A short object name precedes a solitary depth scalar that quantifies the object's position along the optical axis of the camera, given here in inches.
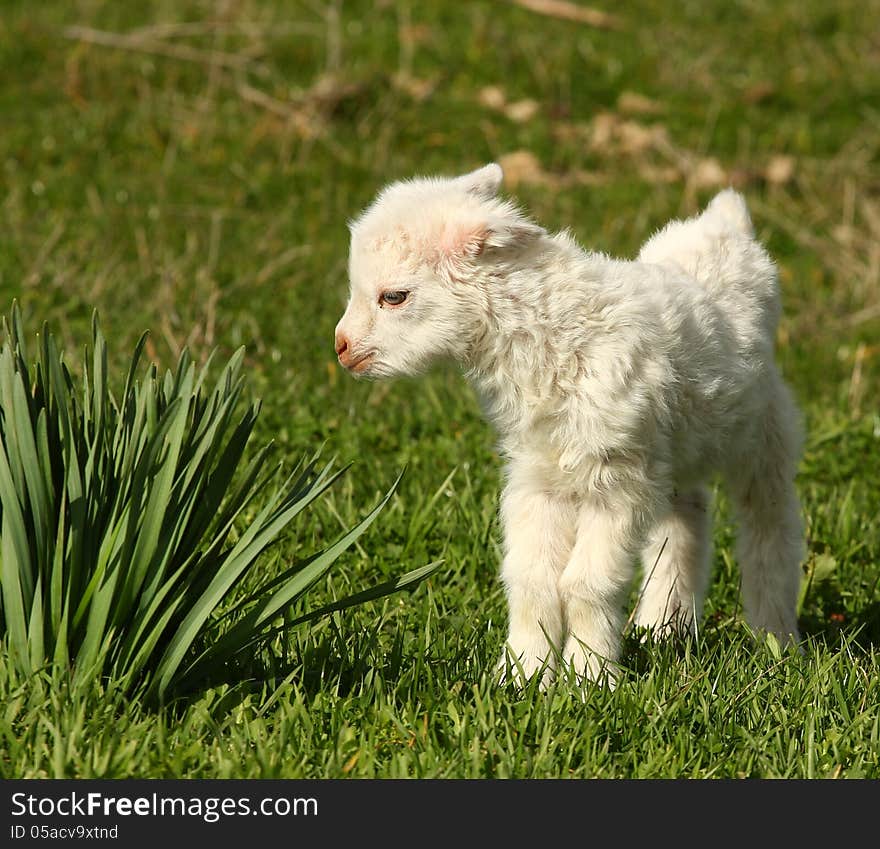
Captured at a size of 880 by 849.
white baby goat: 337.4
